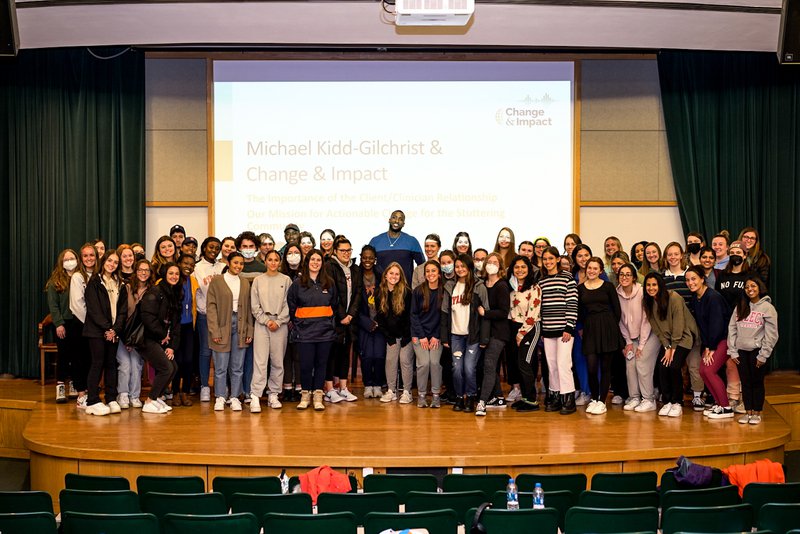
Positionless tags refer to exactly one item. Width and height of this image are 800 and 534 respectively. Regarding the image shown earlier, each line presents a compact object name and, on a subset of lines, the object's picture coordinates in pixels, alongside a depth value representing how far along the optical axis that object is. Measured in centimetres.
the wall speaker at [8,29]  707
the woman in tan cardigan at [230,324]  767
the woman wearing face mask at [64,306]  805
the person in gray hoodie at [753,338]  720
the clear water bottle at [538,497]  462
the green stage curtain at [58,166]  1015
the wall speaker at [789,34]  730
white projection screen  1041
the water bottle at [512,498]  466
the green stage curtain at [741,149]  1052
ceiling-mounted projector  669
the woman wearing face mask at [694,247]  847
